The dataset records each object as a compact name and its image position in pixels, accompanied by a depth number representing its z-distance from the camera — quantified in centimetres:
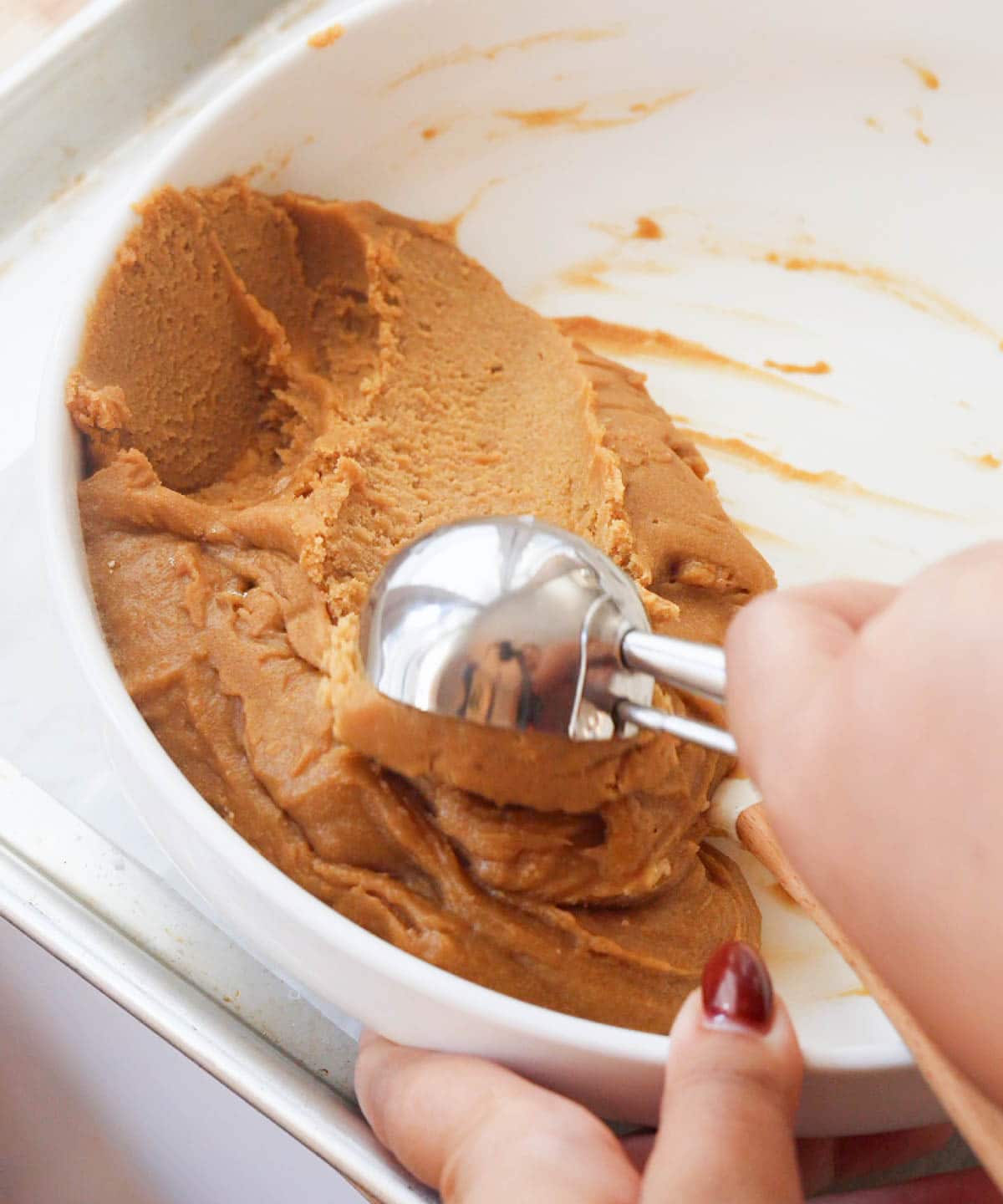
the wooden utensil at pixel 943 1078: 31
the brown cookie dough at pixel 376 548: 37
